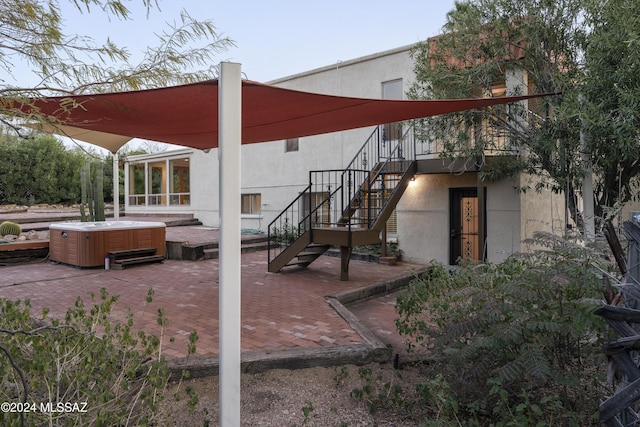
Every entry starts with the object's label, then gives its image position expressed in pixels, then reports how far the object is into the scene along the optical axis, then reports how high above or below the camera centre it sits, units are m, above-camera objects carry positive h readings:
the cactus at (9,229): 10.75 -0.60
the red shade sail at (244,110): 3.33 +0.98
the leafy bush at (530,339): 2.38 -0.90
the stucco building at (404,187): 8.37 +0.45
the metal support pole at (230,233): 2.54 -0.18
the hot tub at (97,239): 8.67 -0.76
